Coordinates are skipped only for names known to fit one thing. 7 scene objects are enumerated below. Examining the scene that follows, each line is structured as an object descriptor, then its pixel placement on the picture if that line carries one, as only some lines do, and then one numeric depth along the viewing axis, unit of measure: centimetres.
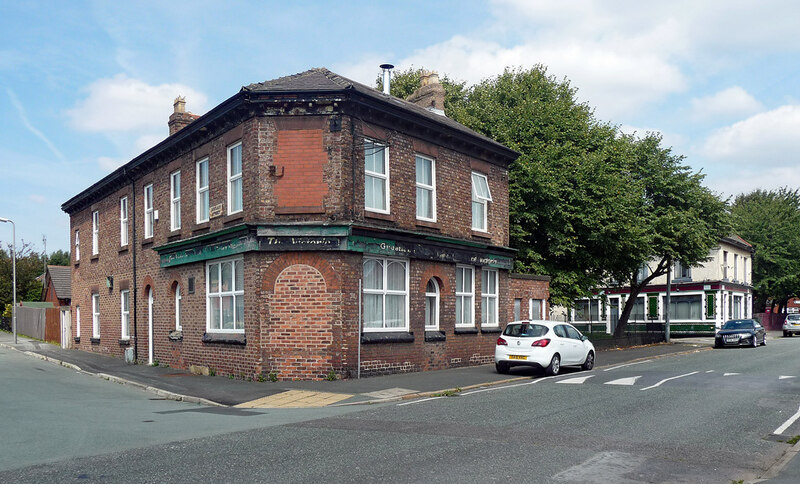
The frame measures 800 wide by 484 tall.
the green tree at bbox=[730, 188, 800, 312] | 5584
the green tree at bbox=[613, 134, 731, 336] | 3478
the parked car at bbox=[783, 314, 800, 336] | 4975
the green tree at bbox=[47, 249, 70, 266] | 10394
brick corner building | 1686
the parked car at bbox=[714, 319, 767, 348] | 3394
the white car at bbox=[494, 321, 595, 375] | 1769
